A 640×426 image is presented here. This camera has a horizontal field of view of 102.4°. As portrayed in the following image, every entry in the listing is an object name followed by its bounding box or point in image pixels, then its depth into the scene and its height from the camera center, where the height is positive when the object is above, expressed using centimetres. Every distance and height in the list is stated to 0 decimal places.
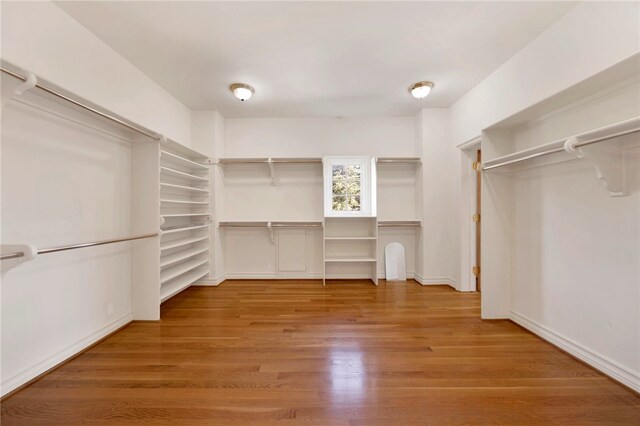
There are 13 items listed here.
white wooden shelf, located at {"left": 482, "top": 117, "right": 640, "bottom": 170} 135 +44
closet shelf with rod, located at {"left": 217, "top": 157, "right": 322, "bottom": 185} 386 +80
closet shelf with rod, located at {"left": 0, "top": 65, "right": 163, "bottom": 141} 130 +74
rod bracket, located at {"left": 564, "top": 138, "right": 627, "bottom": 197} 162 +32
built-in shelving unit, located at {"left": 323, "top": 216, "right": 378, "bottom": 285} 412 -55
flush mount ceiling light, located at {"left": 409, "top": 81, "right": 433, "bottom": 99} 300 +146
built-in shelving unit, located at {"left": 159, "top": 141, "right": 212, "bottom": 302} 299 -10
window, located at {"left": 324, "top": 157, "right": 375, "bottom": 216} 405 +40
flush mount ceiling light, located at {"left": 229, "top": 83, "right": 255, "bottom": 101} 300 +146
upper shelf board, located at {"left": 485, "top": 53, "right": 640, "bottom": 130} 155 +86
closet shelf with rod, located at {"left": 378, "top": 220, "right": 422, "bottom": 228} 388 -17
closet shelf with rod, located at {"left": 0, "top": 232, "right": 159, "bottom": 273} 133 -21
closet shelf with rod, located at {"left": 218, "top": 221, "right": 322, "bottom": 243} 396 -18
